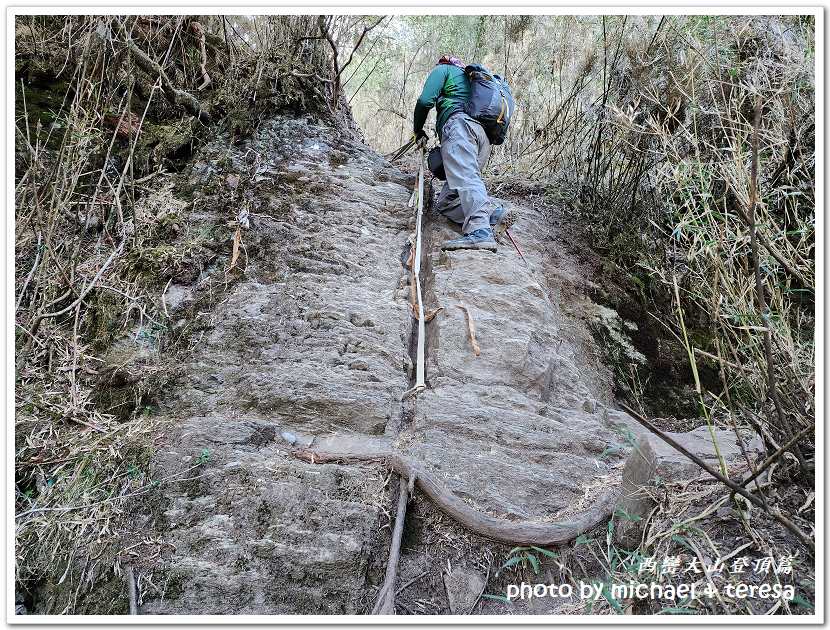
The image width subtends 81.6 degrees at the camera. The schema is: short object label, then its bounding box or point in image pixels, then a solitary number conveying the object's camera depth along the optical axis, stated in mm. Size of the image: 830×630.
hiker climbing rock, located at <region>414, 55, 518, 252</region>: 3959
